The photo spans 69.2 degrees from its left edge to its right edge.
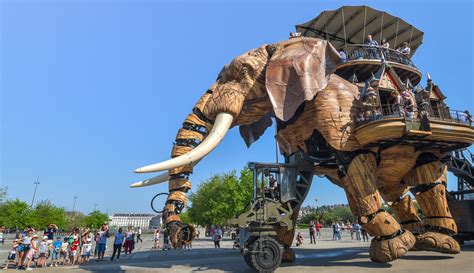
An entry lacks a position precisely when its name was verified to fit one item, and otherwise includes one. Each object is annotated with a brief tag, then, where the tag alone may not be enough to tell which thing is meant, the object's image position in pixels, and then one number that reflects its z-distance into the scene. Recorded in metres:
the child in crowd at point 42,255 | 11.91
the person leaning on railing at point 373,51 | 12.96
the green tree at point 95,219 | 87.83
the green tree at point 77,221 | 87.38
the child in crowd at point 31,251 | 11.01
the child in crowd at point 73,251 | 12.57
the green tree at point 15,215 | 52.06
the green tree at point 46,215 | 60.66
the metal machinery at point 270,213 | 8.27
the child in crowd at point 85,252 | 12.88
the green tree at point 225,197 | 32.16
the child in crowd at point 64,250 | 12.72
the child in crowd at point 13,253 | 11.88
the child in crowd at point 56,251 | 12.24
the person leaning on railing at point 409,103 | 9.29
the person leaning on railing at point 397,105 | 9.12
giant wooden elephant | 8.59
